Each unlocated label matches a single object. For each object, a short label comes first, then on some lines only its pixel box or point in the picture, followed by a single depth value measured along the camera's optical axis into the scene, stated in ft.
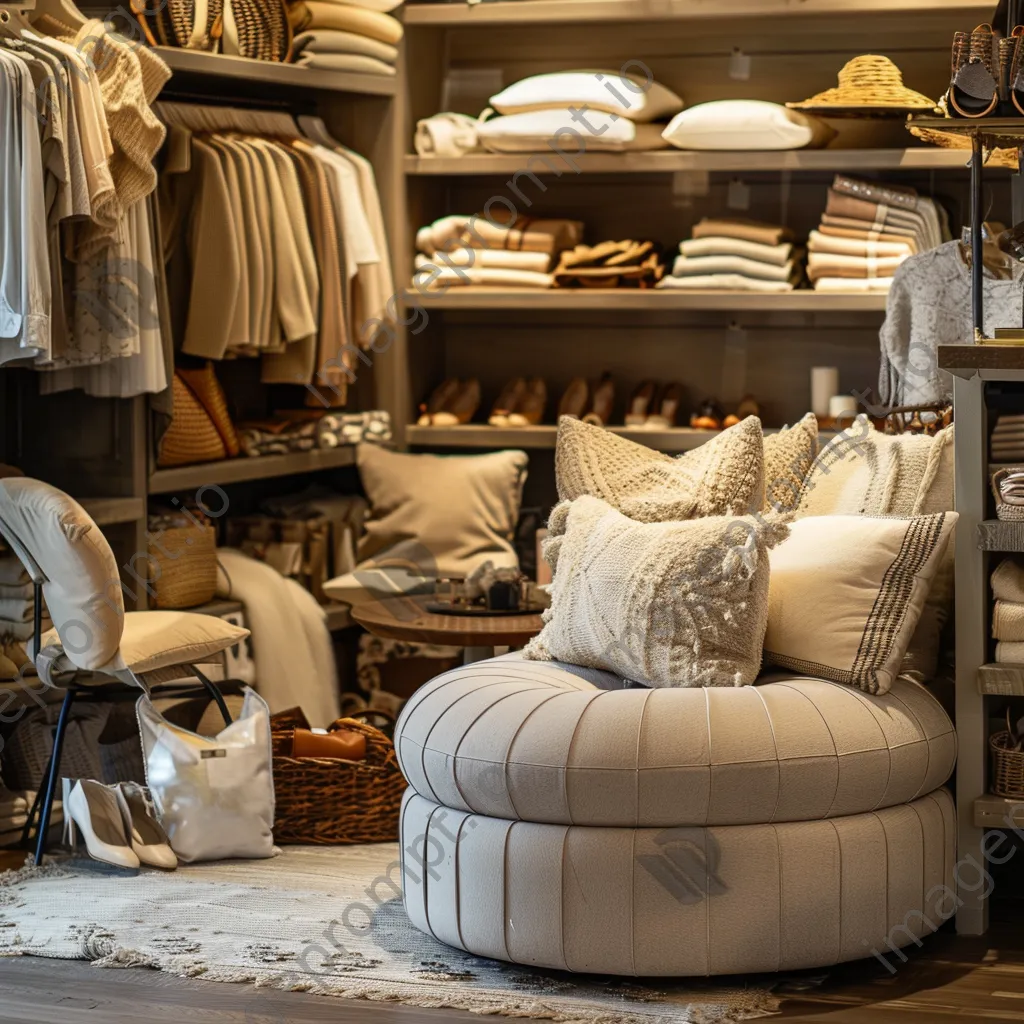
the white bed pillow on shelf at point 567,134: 16.26
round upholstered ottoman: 8.93
